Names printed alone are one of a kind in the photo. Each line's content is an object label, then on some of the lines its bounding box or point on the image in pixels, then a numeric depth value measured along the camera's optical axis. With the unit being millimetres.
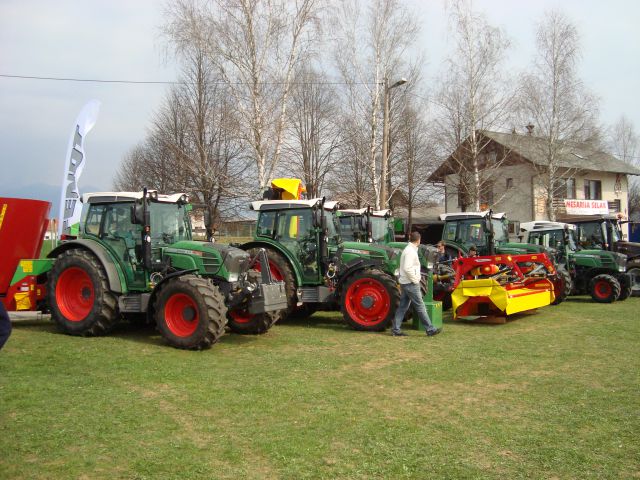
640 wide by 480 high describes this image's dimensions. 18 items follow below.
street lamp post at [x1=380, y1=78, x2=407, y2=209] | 18703
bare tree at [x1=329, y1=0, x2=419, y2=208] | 22984
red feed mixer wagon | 10000
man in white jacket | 9758
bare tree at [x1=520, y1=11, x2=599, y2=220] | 27031
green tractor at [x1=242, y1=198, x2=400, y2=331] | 10664
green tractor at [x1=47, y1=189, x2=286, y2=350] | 8602
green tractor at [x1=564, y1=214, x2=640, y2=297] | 17359
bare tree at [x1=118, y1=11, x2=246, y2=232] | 21375
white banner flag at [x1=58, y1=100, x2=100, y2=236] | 13586
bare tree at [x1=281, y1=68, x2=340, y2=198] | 28203
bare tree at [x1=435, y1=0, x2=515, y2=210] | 25188
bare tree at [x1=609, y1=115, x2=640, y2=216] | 51469
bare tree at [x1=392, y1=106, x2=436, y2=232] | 29469
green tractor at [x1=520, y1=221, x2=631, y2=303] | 15727
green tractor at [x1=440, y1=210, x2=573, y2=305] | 15492
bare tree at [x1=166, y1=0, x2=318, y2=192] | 18781
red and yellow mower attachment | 11477
